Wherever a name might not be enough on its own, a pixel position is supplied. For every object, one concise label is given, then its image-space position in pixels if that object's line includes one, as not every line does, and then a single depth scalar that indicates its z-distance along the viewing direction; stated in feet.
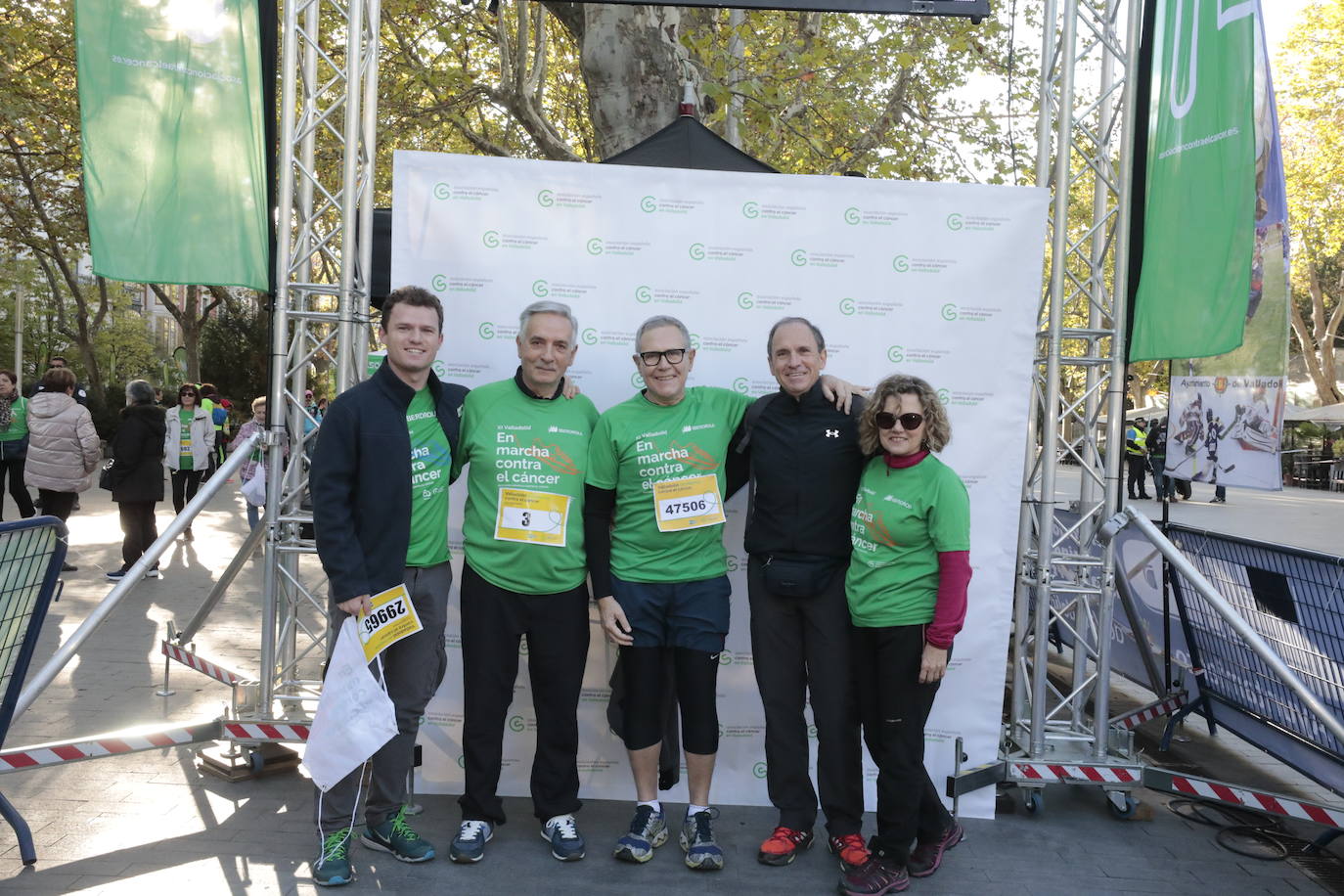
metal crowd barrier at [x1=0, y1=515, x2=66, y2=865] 11.11
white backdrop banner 14.74
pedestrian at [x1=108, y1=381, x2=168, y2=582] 29.60
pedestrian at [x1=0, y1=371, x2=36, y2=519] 33.73
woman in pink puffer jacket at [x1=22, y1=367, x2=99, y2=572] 30.30
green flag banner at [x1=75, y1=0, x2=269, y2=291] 13.98
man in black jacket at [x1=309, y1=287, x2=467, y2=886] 11.46
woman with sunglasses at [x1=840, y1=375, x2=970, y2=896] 11.49
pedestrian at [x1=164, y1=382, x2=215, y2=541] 37.27
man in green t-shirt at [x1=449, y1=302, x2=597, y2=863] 12.25
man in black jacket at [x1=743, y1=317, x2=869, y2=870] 12.17
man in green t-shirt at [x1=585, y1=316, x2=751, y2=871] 12.32
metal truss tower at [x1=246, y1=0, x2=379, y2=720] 14.73
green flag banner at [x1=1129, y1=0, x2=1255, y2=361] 13.62
